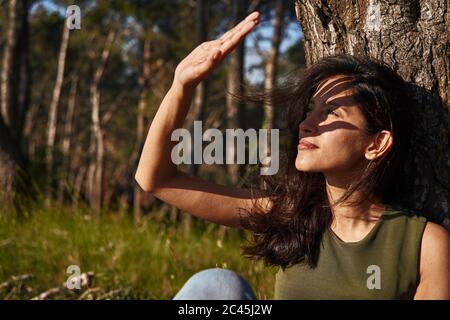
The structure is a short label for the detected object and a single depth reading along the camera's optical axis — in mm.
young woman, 1881
